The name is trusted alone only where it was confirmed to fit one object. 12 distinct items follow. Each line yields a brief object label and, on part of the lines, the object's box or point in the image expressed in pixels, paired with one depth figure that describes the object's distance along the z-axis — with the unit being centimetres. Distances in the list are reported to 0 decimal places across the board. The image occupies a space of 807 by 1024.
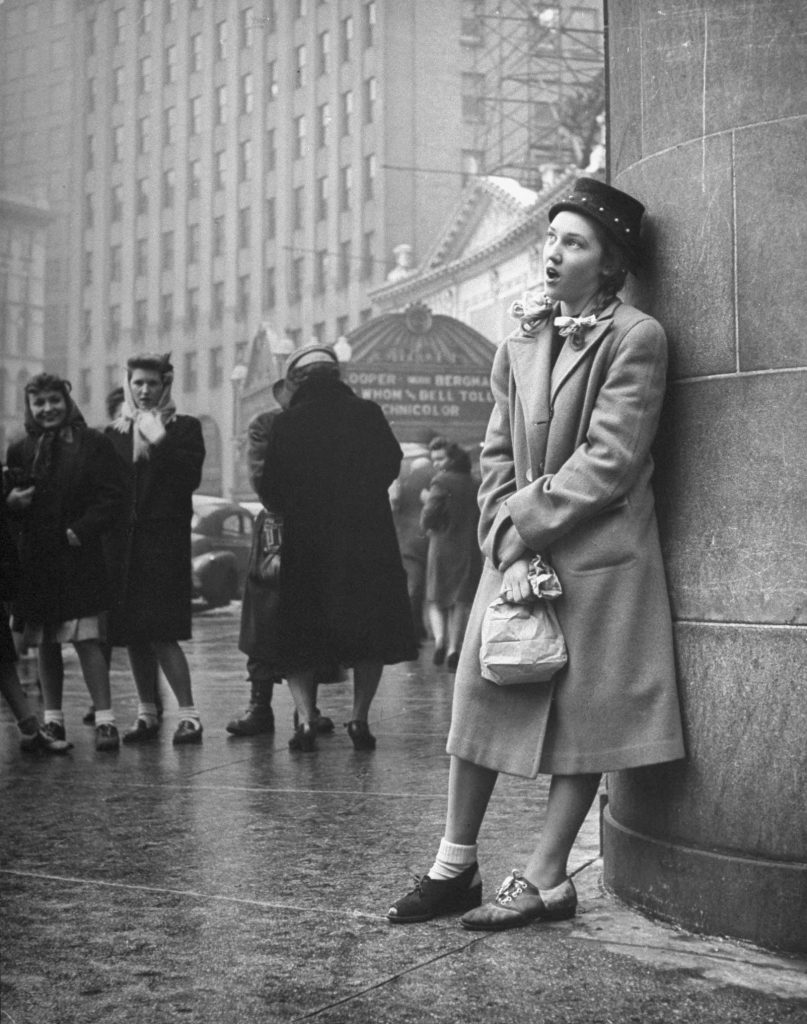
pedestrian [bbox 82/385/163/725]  807
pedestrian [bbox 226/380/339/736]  743
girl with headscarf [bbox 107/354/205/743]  732
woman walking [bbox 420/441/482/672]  1212
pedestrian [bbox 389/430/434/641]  1381
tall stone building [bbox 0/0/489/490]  5669
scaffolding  3847
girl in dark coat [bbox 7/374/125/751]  718
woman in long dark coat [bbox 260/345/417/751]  707
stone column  368
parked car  2195
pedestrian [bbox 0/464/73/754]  690
